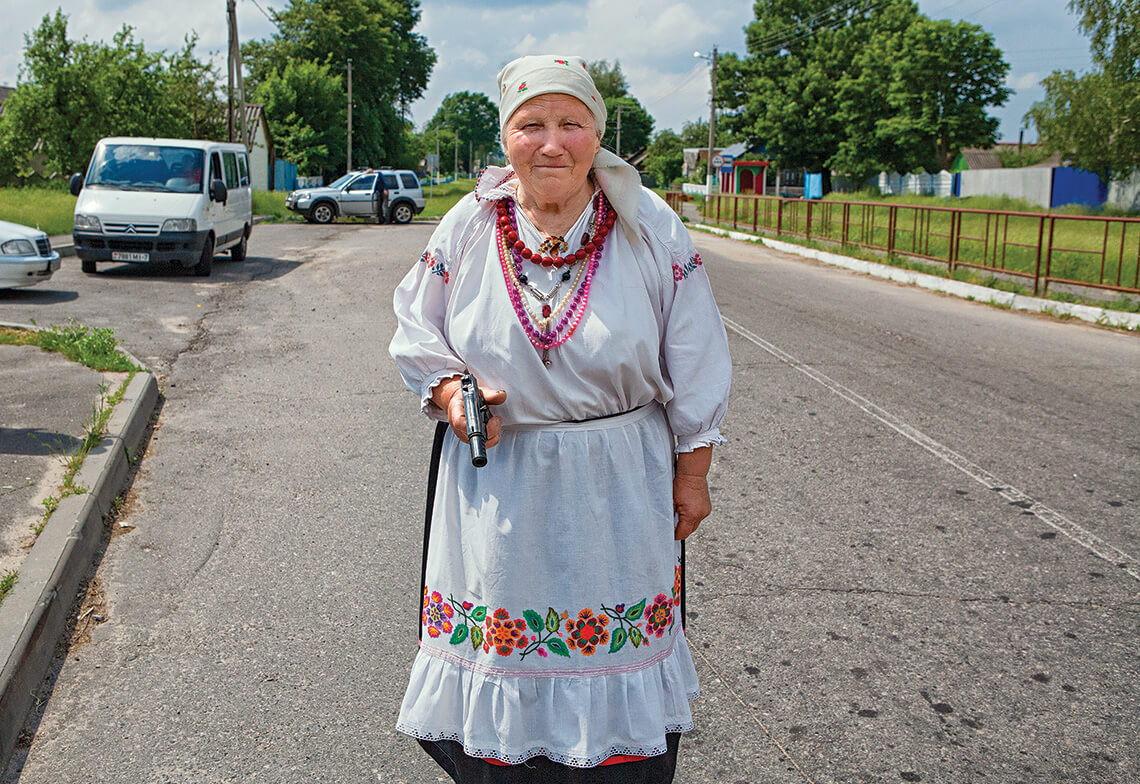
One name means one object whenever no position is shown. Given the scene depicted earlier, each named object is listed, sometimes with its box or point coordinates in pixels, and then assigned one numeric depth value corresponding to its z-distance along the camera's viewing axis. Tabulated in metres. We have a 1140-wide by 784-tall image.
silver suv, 32.41
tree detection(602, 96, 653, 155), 105.88
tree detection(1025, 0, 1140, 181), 39.15
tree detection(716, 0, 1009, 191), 57.69
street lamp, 52.20
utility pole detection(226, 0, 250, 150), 34.44
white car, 12.93
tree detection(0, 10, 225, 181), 28.67
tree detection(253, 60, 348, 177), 60.97
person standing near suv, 33.09
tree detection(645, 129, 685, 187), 96.94
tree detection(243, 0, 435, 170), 69.19
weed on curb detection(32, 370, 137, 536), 5.08
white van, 15.44
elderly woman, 2.50
